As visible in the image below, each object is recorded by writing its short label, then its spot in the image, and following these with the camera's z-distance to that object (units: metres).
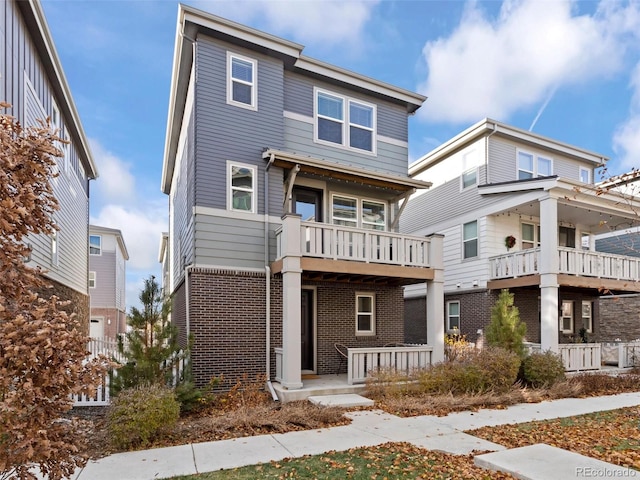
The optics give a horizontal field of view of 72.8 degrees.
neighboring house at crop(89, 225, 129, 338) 29.97
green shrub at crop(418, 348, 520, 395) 9.93
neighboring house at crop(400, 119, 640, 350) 13.65
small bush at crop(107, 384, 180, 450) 6.41
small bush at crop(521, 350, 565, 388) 10.93
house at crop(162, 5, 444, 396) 10.45
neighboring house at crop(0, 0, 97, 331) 9.80
